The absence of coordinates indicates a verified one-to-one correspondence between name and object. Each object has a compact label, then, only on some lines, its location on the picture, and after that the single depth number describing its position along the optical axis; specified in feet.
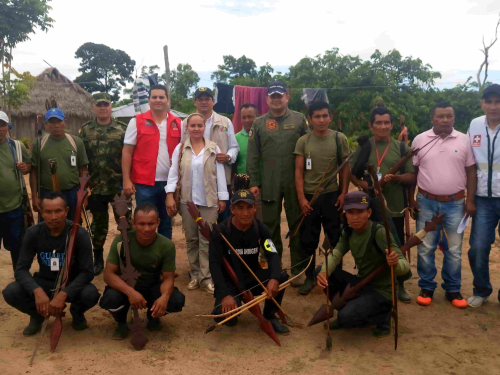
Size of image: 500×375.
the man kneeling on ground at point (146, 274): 11.59
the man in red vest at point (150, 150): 15.81
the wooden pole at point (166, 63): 45.88
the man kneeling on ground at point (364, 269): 11.75
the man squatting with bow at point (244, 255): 12.35
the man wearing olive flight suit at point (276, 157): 15.64
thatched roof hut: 66.28
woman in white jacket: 15.07
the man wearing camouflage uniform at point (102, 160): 17.07
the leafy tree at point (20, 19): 62.03
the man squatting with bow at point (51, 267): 11.76
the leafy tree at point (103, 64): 124.61
